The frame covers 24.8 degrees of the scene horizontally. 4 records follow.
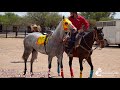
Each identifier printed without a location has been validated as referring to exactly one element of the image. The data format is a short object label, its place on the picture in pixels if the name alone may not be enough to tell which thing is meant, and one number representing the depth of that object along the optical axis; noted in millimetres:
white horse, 6914
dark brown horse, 7285
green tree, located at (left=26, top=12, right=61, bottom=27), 43312
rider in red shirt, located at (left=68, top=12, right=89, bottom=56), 7412
